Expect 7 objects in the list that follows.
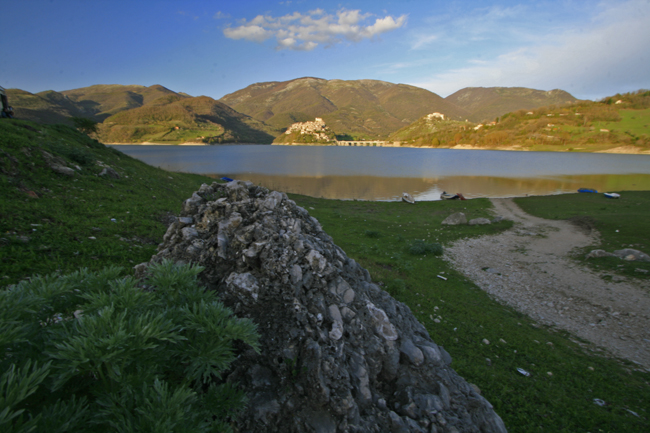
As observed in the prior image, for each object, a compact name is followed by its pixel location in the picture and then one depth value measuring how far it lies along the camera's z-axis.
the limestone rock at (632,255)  12.77
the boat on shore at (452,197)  35.81
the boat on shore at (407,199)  33.24
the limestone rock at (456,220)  22.09
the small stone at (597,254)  13.80
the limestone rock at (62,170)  12.98
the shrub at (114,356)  1.62
